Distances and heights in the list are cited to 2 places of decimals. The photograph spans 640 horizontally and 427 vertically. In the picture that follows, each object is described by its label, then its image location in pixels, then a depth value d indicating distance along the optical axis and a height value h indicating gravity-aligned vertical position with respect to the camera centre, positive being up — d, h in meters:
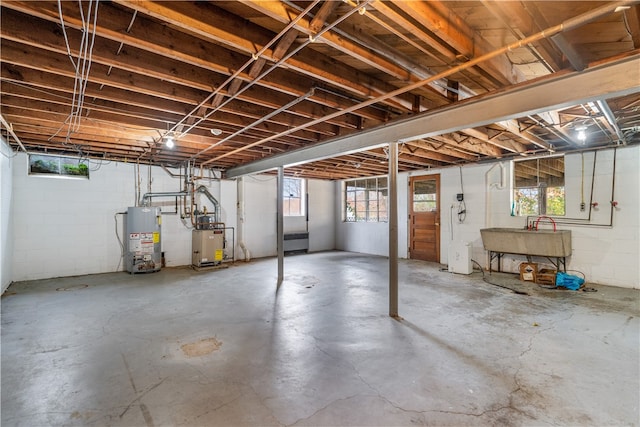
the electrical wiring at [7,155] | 4.51 +0.90
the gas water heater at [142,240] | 5.90 -0.73
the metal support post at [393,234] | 3.57 -0.36
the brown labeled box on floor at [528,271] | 5.29 -1.20
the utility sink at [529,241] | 5.02 -0.66
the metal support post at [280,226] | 5.34 -0.40
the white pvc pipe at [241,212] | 7.73 -0.21
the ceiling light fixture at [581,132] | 3.92 +1.00
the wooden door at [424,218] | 7.39 -0.35
